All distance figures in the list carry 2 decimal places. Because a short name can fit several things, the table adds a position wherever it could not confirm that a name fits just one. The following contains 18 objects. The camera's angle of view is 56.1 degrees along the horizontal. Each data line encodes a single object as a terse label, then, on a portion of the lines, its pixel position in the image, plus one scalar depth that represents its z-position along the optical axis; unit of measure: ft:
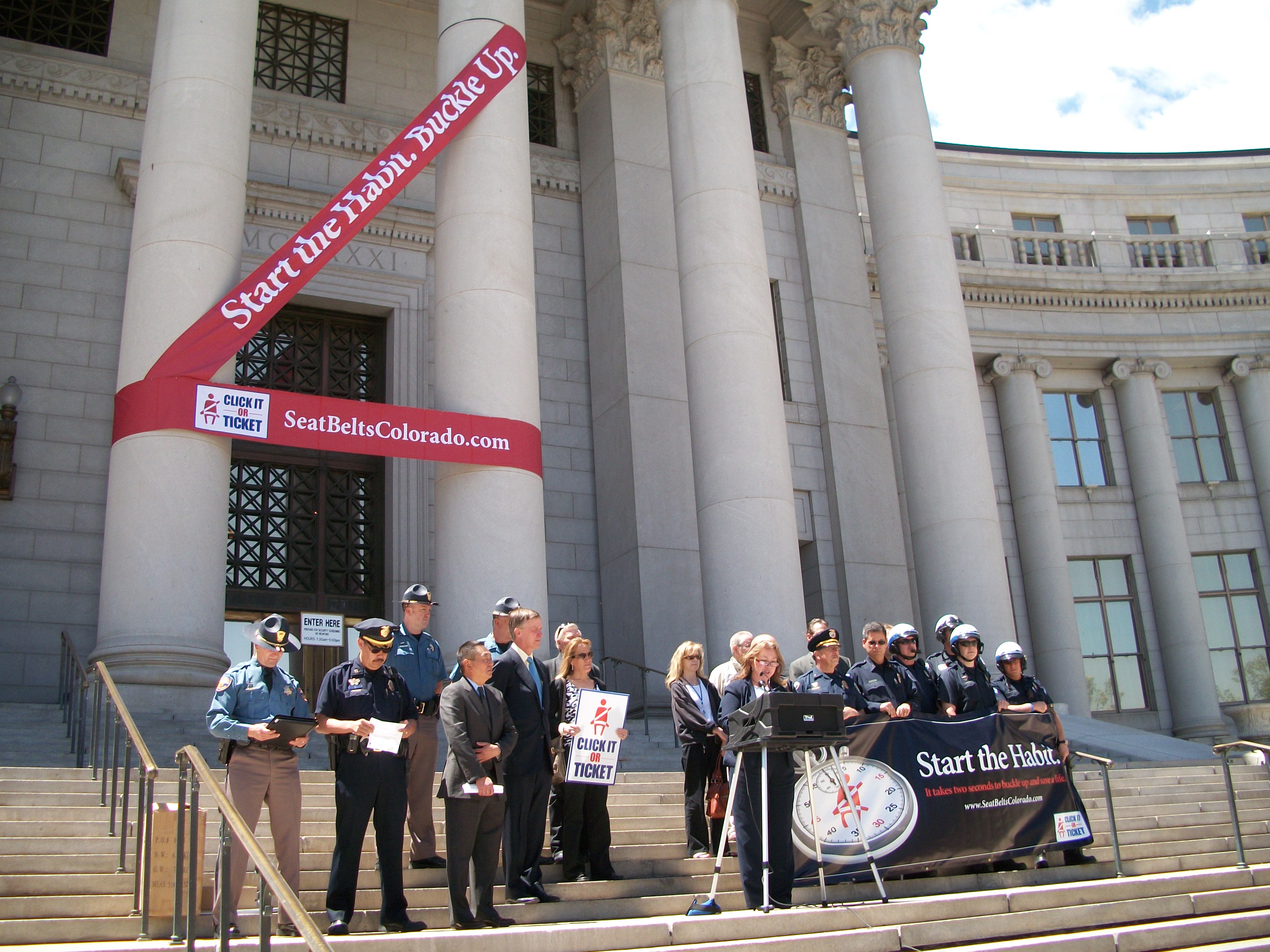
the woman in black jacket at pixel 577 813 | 27.04
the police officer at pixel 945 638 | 35.14
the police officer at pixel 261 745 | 22.94
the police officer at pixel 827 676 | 29.30
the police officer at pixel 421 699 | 27.02
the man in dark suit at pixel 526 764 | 25.16
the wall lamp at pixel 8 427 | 50.03
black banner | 28.58
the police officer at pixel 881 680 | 31.65
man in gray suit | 23.18
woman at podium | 25.58
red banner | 40.14
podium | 25.02
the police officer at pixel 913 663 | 33.09
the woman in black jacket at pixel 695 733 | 28.96
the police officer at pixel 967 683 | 33.42
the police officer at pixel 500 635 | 27.94
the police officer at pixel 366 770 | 22.56
